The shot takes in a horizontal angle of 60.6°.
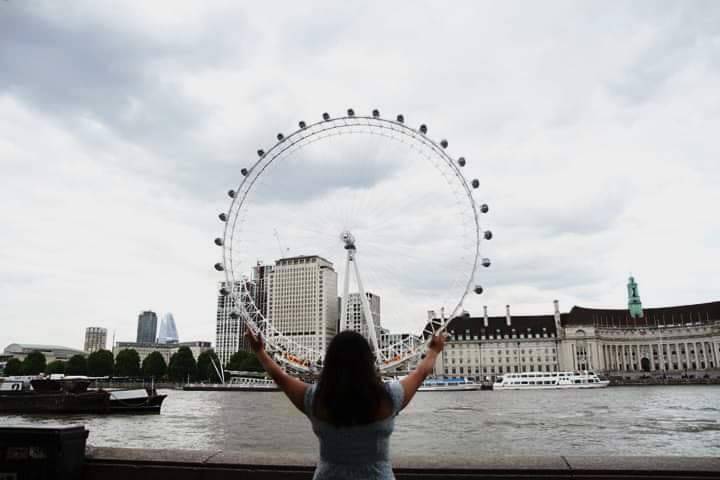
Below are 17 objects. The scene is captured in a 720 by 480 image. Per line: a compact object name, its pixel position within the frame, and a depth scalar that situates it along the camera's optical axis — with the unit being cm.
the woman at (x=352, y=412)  321
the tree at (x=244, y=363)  13762
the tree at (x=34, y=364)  11868
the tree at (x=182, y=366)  12888
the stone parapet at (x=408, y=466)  583
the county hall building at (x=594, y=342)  15212
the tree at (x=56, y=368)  12800
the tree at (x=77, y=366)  12269
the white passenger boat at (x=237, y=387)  12062
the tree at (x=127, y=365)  12150
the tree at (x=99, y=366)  11856
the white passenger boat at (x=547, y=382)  11700
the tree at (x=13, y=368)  12275
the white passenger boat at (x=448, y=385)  12369
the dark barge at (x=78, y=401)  4934
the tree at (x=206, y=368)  13525
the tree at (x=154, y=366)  12538
